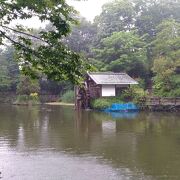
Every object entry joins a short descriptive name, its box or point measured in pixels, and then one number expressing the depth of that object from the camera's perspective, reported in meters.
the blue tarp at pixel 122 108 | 32.34
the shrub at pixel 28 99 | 45.70
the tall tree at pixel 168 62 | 32.69
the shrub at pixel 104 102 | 33.15
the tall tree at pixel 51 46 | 6.60
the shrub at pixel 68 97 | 44.59
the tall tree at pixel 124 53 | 38.94
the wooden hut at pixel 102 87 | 35.22
